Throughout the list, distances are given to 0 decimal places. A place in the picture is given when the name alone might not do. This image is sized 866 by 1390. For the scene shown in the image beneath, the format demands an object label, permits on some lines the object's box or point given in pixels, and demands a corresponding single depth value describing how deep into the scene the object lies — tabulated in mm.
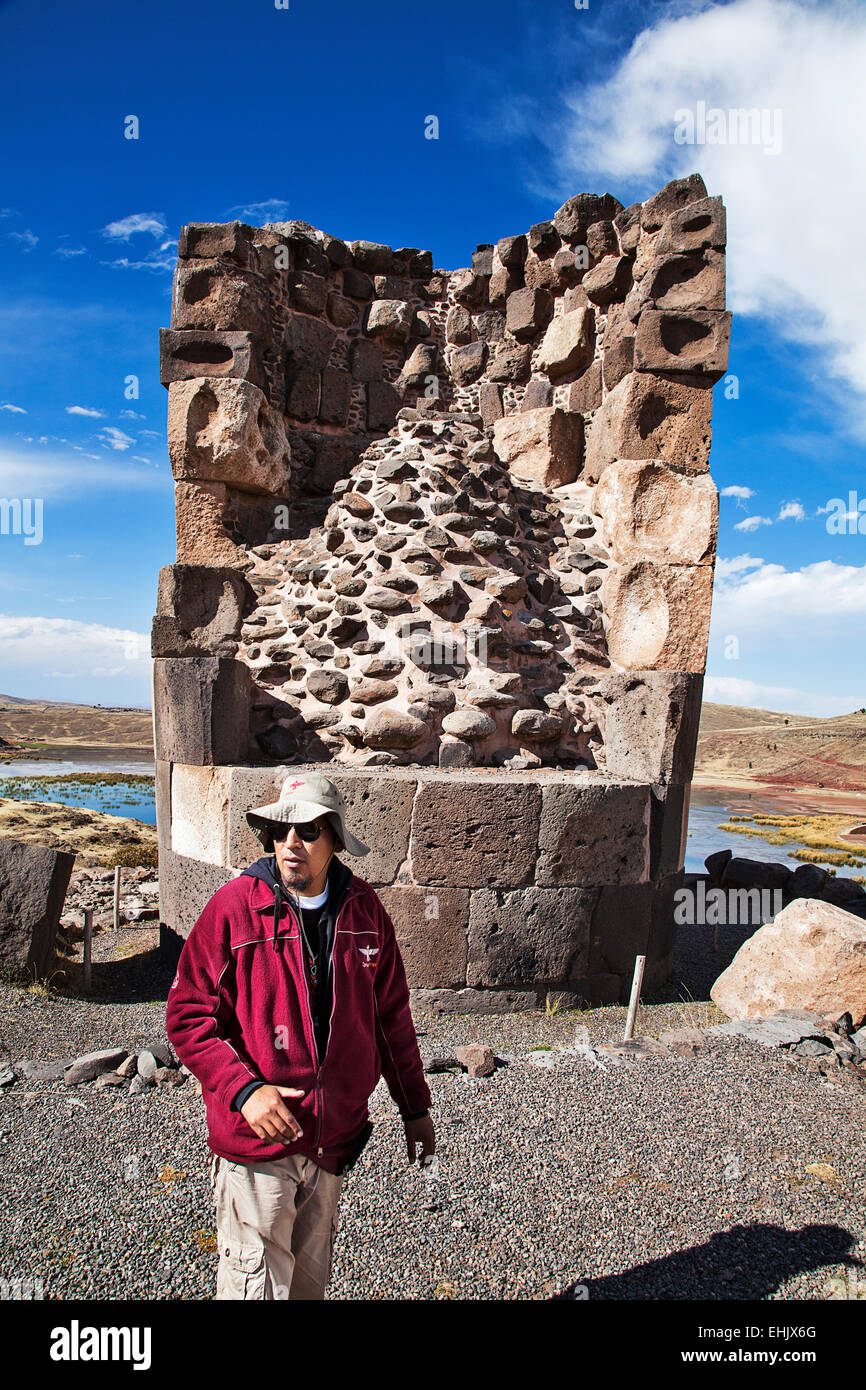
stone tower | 5035
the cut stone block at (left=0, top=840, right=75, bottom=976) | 5355
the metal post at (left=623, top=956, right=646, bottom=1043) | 4711
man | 1806
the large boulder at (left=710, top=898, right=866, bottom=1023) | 4992
